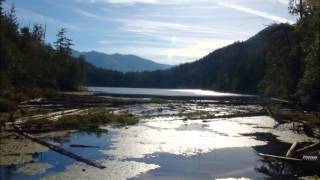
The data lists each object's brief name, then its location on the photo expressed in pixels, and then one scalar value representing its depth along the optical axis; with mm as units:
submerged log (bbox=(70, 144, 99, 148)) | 23309
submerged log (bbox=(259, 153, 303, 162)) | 17425
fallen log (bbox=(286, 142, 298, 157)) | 18443
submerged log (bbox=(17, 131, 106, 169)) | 17978
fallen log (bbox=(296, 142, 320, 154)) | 18079
